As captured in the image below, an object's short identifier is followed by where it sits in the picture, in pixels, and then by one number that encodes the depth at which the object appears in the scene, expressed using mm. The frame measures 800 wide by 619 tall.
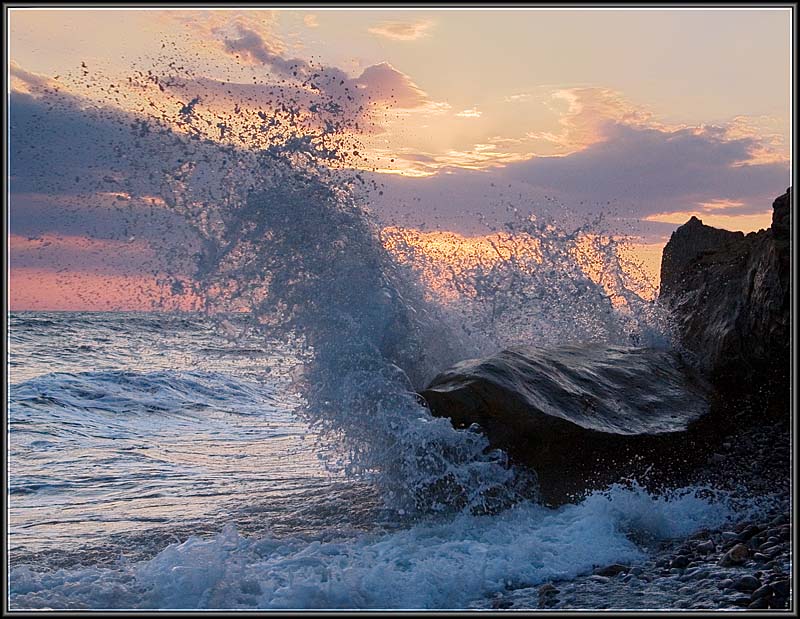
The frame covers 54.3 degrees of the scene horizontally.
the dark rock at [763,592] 3402
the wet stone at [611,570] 3893
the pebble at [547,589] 3648
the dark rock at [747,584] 3516
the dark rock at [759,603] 3322
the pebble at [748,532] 4227
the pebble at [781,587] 3383
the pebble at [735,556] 3871
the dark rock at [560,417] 4828
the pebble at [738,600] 3359
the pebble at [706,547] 4105
